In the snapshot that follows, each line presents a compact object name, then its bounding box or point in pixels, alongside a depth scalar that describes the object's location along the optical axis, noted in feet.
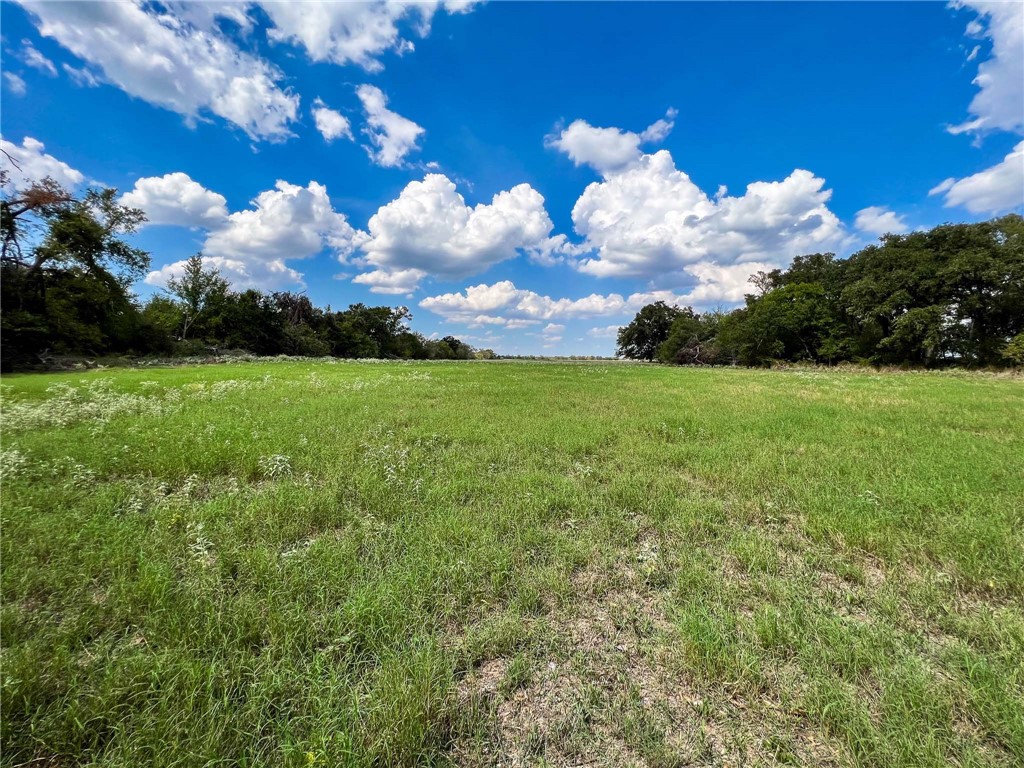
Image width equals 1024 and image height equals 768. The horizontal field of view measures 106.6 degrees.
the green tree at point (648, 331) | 311.27
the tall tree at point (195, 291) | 173.37
